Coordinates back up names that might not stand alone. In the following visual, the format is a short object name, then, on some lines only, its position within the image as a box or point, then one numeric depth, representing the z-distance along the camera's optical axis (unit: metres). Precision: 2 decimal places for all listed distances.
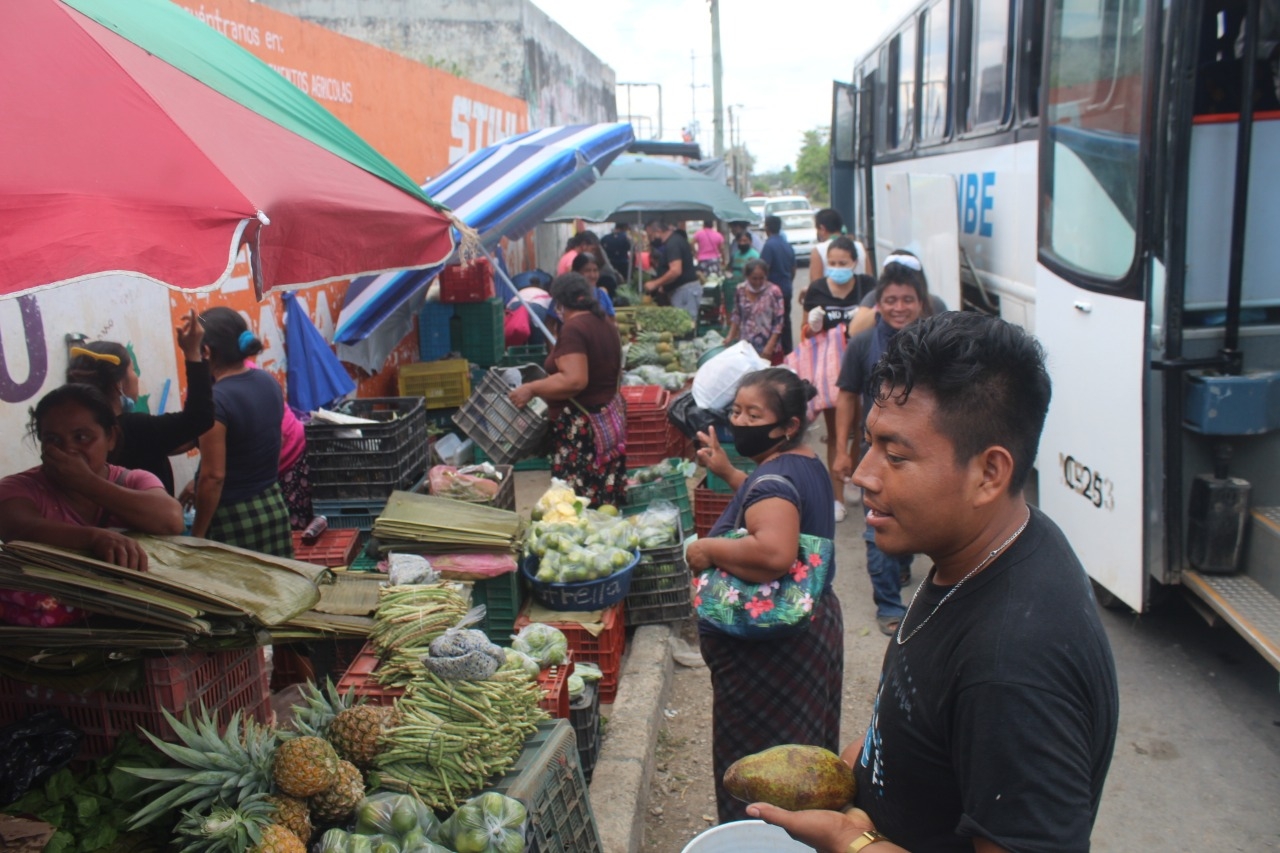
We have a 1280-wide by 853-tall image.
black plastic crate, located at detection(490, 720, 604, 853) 2.89
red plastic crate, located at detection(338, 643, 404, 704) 3.42
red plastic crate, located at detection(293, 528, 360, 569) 5.24
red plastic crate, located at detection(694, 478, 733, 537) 6.84
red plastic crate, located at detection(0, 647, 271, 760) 2.83
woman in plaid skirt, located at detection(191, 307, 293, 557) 4.48
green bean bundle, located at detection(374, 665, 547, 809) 2.88
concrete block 3.94
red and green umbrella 2.12
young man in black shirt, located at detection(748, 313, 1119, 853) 1.42
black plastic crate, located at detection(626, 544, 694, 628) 5.58
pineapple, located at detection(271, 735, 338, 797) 2.65
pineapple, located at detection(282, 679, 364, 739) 2.96
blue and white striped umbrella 7.90
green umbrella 13.67
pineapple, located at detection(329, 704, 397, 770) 2.94
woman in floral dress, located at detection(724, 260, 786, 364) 11.13
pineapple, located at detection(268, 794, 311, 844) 2.60
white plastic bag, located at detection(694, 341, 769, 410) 5.30
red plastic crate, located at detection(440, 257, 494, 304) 9.90
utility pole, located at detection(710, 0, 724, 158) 25.20
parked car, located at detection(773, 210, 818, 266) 30.42
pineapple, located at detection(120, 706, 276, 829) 2.64
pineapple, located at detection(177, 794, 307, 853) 2.48
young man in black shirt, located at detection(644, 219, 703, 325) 15.58
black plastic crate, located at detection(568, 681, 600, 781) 4.17
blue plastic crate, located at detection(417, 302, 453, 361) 10.08
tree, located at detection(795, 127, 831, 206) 60.25
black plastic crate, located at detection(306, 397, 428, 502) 5.75
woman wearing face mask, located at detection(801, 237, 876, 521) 7.77
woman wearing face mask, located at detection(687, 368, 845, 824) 3.27
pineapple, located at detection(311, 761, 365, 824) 2.72
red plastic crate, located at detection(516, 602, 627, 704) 4.84
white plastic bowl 2.43
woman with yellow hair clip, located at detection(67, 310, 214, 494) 4.16
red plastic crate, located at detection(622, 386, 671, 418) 8.44
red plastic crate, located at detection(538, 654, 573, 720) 3.68
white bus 4.39
